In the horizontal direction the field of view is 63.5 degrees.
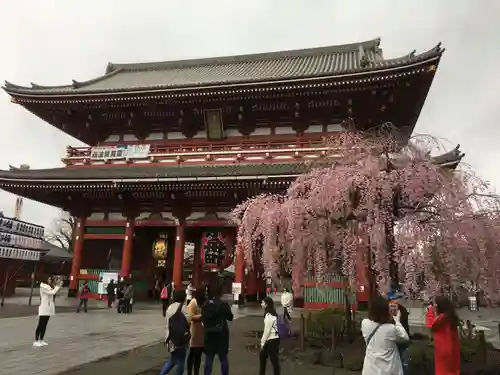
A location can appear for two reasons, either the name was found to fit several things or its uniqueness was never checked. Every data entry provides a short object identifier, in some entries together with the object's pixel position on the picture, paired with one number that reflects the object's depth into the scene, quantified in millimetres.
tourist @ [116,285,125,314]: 17531
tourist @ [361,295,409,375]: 4160
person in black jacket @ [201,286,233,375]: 6383
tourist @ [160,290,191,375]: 6293
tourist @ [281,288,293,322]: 13673
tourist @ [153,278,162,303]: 23873
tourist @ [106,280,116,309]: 19594
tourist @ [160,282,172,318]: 16547
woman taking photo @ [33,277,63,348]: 9617
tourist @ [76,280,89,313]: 17356
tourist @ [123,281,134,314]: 17469
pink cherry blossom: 8984
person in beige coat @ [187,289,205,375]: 6770
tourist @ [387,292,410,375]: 5871
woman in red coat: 5262
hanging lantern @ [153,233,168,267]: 23314
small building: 21797
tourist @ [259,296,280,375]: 6664
